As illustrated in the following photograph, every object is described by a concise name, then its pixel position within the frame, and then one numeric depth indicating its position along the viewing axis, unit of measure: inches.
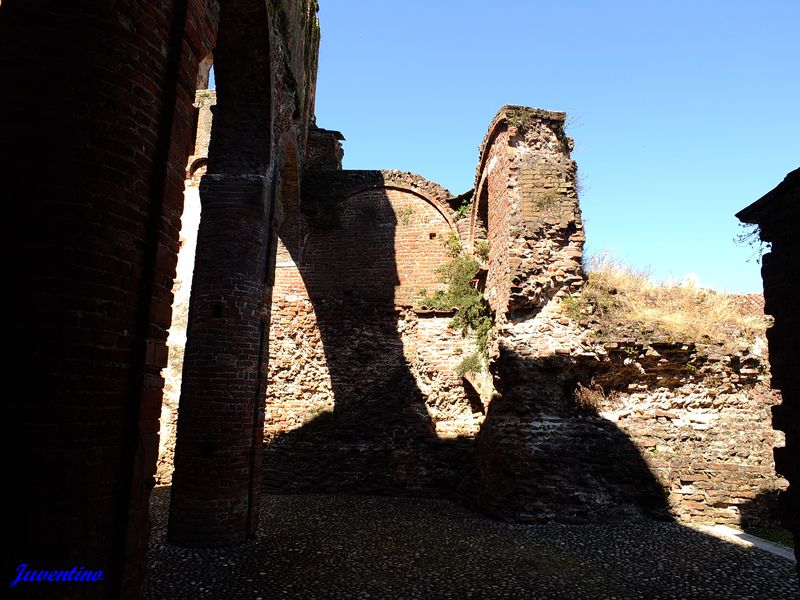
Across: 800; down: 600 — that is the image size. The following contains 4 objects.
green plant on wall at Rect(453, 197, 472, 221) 499.8
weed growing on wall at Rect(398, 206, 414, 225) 510.9
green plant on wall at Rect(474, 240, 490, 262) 461.1
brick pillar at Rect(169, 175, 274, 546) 244.1
